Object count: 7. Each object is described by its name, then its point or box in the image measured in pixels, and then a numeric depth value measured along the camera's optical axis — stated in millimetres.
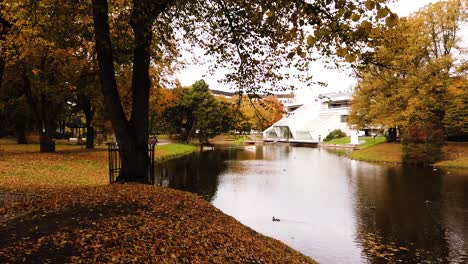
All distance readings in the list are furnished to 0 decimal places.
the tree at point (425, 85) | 34625
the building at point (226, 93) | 152850
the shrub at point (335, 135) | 78375
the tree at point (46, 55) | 12005
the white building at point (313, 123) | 81688
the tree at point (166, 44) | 10383
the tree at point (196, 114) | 67875
